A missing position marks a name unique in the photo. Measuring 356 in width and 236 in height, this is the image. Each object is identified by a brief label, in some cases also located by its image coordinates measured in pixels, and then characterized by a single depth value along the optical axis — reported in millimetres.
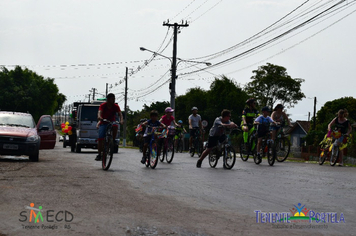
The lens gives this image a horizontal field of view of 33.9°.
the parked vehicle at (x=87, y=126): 26594
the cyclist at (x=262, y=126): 16181
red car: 15734
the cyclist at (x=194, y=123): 20984
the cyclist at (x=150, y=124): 14289
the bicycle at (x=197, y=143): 20953
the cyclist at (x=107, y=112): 13367
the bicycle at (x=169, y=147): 16228
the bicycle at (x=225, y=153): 14320
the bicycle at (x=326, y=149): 17844
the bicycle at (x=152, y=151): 14086
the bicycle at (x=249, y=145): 16969
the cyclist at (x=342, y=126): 17438
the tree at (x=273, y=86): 79500
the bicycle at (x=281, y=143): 16259
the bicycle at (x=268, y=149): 15836
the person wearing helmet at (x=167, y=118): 16727
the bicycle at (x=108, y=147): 13042
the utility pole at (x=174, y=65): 43531
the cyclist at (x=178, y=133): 23272
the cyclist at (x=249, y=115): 17078
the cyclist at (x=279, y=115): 16792
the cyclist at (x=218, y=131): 14500
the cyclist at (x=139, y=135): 22672
